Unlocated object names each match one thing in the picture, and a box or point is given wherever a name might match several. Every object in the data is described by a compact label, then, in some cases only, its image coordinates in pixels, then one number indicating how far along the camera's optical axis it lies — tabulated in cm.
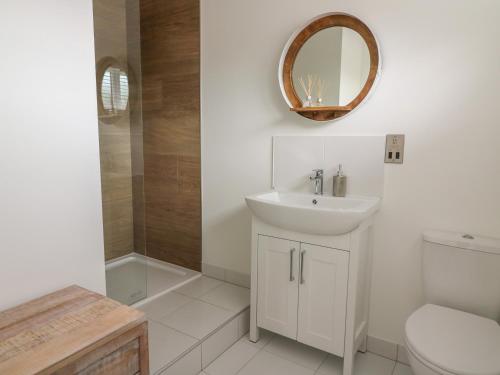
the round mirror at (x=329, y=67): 194
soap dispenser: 204
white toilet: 132
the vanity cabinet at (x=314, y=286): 175
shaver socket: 188
